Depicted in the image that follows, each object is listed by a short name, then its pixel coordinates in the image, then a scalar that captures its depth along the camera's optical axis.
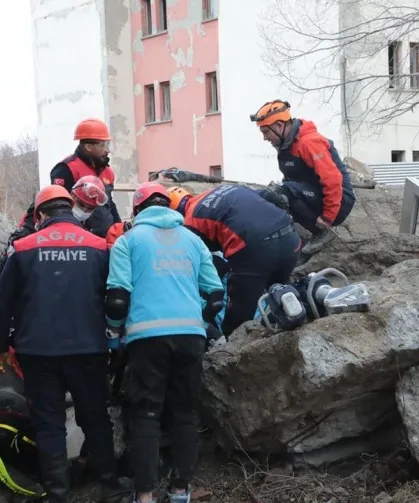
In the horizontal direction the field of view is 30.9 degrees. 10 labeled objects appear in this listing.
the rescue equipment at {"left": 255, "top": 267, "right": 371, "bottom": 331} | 4.16
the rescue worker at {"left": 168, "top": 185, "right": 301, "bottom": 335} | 4.98
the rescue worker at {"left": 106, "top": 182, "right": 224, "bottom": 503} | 3.94
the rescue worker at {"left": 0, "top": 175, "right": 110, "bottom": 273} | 5.17
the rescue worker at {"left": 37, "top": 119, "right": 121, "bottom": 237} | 5.83
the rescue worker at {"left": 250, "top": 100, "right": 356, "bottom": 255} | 6.10
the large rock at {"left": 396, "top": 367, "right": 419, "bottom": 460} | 3.97
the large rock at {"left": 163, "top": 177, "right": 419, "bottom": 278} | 6.08
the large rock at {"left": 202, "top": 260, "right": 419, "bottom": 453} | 4.01
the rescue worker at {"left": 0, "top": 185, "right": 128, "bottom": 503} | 4.05
